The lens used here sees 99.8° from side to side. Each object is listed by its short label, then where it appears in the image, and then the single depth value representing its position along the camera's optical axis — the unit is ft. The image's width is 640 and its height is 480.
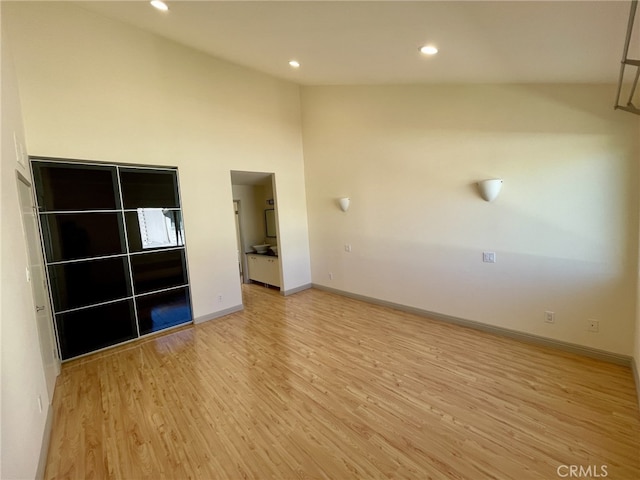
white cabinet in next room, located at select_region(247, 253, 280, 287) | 19.01
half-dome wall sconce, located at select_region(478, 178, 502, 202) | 10.35
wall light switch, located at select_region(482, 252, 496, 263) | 11.02
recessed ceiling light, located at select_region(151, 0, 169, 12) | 9.28
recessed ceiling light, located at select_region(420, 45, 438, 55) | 8.23
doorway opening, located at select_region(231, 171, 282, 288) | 20.48
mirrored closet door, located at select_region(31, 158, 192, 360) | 10.23
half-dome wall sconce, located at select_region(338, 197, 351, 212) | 15.79
